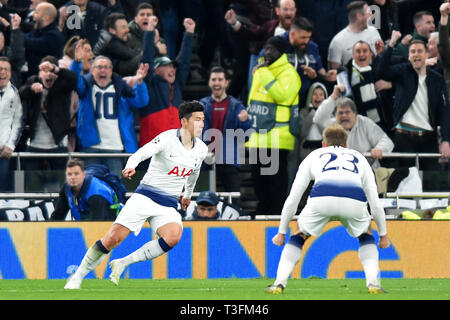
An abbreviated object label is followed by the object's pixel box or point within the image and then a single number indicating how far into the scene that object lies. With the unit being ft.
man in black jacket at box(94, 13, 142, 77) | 50.65
